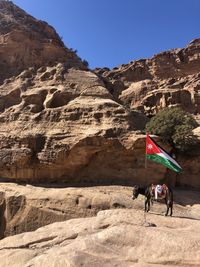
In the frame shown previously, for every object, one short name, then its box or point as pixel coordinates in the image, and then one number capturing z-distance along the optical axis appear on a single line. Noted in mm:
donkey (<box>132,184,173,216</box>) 9048
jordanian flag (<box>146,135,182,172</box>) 8989
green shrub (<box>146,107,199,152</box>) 15293
